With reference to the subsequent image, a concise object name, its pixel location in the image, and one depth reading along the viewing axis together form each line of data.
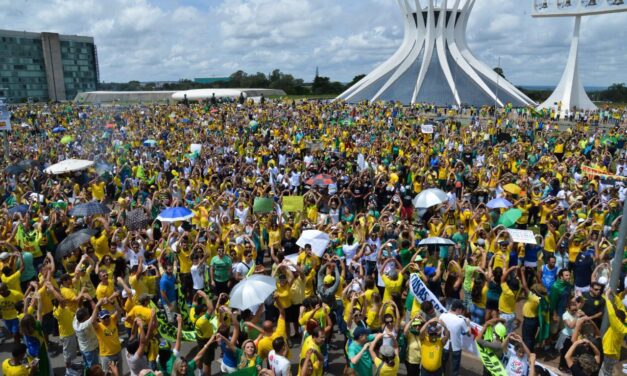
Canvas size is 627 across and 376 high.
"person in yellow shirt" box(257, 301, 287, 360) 5.11
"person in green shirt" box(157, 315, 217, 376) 4.48
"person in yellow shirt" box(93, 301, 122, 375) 5.53
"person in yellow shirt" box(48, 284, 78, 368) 5.96
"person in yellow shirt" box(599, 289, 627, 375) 5.34
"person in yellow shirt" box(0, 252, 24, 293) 6.64
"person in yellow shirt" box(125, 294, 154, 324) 5.55
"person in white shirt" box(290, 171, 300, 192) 14.59
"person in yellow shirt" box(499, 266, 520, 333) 6.09
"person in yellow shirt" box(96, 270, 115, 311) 6.41
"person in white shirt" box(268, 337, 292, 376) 4.71
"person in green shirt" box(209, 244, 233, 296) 7.51
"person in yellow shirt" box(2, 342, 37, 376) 4.79
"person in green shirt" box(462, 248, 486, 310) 6.82
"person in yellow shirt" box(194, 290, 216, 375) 5.61
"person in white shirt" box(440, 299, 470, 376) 5.40
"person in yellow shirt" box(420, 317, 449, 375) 5.16
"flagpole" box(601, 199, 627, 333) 5.96
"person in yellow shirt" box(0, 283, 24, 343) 6.38
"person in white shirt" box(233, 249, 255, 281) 7.38
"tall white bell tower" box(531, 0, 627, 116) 42.69
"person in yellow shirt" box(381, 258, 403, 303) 6.59
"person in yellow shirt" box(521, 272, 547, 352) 6.18
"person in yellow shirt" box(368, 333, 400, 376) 4.85
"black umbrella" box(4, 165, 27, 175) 14.51
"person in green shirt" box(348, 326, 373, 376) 4.95
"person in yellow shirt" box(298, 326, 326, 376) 4.83
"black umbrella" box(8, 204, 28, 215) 9.85
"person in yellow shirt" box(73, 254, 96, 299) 6.74
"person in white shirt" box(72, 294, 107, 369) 5.43
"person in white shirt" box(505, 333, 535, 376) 4.86
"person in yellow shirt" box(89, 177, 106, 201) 12.55
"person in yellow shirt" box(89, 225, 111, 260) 8.28
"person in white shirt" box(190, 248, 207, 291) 7.70
